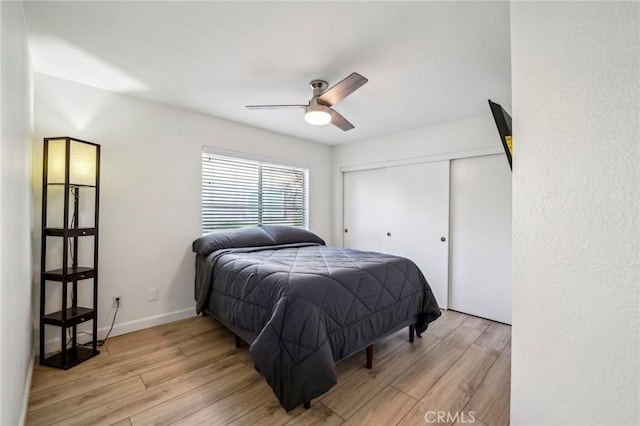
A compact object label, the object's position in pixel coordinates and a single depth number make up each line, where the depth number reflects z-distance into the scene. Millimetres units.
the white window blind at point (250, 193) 3299
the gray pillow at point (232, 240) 2832
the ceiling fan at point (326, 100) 1908
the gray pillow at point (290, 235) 3352
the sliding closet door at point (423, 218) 3398
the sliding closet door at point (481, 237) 2965
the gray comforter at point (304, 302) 1568
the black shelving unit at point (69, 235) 2033
